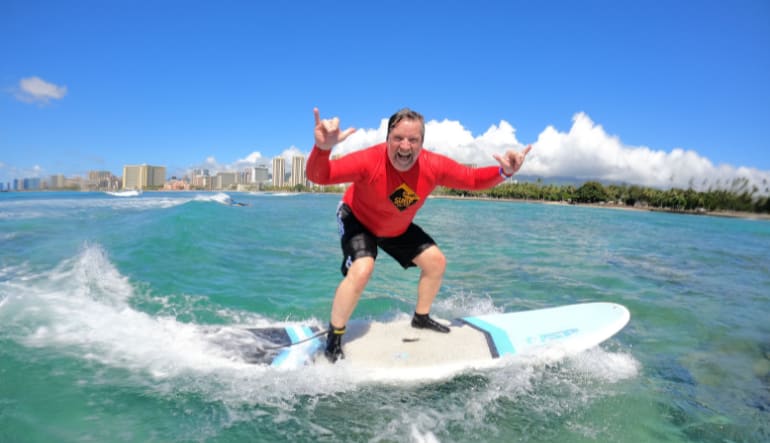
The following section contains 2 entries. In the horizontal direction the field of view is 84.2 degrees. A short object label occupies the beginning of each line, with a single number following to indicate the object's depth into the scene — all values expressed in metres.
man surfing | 3.55
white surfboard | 3.87
